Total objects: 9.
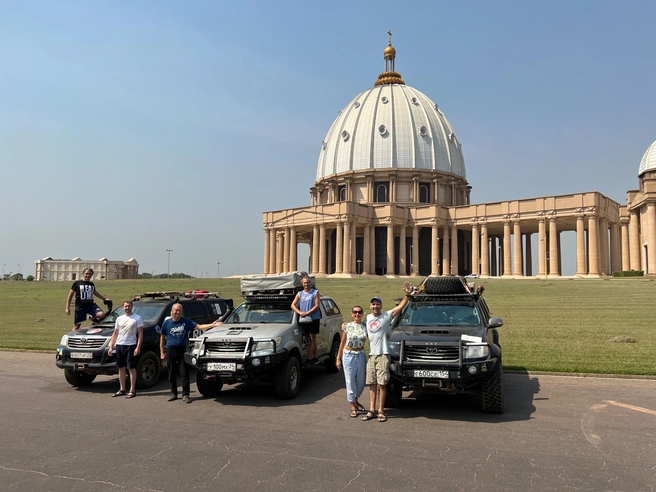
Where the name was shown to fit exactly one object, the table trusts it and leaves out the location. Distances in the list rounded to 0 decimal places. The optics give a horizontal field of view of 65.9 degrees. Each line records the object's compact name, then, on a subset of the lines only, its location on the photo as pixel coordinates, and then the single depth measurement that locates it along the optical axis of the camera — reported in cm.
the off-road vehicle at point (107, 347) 1005
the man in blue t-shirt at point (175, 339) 947
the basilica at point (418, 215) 6266
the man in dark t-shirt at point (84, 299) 1225
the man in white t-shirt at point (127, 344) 965
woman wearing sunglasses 793
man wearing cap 778
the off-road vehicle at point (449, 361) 768
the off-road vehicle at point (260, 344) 875
